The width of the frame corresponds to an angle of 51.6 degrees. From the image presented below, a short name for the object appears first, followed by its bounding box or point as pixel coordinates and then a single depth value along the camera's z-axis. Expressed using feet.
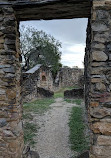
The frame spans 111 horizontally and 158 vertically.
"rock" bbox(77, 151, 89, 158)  8.04
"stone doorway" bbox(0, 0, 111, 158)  5.52
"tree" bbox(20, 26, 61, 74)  33.19
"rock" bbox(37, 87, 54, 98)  25.32
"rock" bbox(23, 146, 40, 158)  7.45
